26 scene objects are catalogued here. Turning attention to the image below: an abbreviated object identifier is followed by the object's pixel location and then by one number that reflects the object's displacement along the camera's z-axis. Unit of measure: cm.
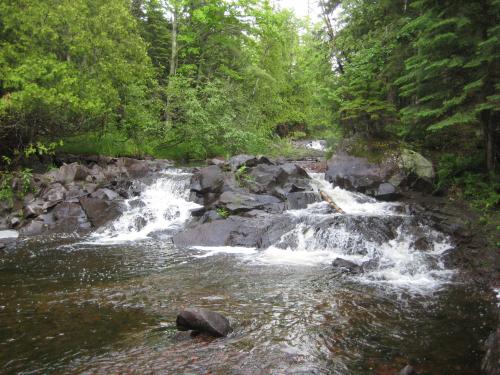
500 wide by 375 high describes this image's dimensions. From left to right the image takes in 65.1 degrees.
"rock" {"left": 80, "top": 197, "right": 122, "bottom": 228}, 1445
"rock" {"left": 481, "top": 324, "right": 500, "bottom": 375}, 432
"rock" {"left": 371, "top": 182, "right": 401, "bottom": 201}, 1441
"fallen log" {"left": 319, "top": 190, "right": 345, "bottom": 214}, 1364
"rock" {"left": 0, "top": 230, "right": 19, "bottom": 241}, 1256
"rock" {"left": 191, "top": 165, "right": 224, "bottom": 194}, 1597
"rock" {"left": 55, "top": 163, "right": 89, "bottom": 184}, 1631
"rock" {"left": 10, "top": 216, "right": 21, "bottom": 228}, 1401
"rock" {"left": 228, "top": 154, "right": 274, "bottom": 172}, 1717
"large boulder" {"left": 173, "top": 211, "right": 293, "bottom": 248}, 1194
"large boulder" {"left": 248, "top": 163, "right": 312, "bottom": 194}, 1548
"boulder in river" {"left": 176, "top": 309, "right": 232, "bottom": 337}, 559
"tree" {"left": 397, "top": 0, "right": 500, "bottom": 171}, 962
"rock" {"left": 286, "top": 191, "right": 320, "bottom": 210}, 1449
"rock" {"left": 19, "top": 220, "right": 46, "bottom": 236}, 1341
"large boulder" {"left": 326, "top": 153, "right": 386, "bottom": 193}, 1528
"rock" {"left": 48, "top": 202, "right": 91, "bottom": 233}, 1393
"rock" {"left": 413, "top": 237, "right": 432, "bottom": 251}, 1030
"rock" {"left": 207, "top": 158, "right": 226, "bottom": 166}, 2036
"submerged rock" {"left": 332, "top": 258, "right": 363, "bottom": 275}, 892
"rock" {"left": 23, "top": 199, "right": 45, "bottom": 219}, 1427
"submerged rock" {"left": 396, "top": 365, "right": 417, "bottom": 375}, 422
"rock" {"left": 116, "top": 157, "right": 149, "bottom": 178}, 1872
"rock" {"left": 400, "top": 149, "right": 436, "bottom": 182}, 1449
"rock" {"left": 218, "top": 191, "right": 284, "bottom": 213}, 1387
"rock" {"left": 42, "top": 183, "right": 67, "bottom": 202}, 1495
